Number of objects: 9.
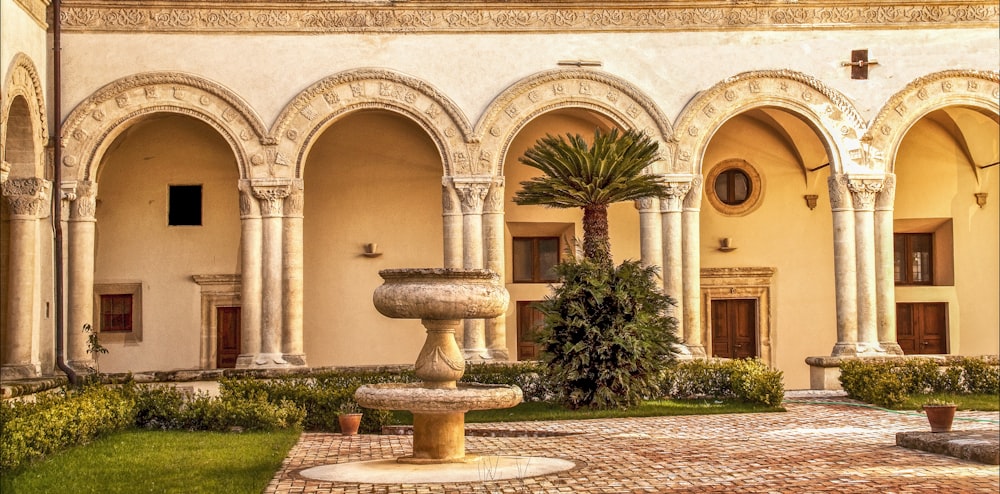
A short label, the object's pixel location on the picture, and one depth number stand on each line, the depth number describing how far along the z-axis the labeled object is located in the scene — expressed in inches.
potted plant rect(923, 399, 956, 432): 530.3
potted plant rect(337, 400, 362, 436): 597.0
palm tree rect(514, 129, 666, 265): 686.5
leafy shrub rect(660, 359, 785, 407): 735.1
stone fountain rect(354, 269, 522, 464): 434.9
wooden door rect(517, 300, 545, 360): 950.4
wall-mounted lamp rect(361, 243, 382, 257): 927.7
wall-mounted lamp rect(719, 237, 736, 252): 956.0
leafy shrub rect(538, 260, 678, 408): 680.4
